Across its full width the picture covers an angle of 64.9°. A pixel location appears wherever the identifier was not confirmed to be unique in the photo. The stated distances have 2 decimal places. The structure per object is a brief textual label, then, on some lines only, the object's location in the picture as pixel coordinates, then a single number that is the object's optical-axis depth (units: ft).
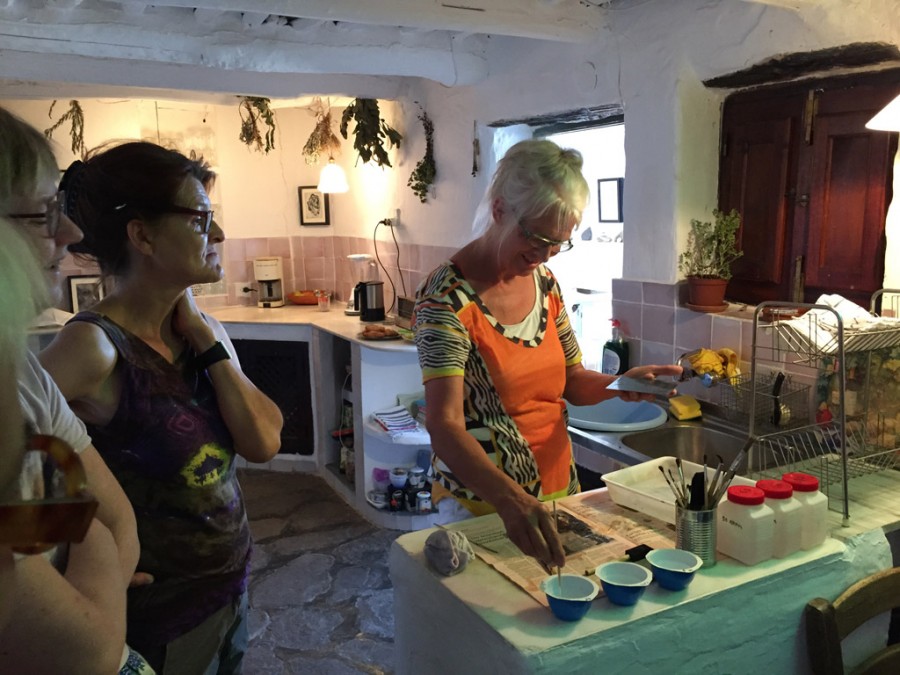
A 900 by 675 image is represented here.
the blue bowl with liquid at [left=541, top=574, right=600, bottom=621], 3.38
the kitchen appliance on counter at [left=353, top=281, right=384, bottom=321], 12.88
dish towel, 10.81
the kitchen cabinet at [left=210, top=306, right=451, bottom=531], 11.30
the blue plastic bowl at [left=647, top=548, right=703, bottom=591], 3.62
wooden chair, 3.91
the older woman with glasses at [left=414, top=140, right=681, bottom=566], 4.67
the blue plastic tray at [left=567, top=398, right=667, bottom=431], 7.75
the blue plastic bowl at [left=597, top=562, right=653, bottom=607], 3.48
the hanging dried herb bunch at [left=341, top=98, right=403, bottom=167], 12.99
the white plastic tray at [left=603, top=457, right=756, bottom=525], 4.45
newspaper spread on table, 3.88
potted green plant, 7.36
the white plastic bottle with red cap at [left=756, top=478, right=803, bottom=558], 3.99
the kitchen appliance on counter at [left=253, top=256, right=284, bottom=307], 14.98
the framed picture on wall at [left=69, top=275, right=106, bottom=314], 13.94
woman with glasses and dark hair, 3.70
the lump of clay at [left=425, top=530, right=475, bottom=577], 3.88
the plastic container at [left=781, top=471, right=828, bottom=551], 4.09
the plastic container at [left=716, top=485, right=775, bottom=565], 3.90
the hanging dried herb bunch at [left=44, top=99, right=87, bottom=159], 13.56
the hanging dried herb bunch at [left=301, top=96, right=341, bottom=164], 14.73
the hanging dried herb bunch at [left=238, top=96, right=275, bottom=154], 14.34
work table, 3.36
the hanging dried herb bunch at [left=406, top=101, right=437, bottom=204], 12.09
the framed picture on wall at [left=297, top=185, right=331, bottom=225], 15.70
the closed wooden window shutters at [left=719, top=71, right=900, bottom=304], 6.33
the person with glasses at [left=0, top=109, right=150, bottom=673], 1.90
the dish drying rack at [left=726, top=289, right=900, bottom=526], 5.00
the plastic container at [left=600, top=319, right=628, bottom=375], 8.25
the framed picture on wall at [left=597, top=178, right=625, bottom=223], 10.54
